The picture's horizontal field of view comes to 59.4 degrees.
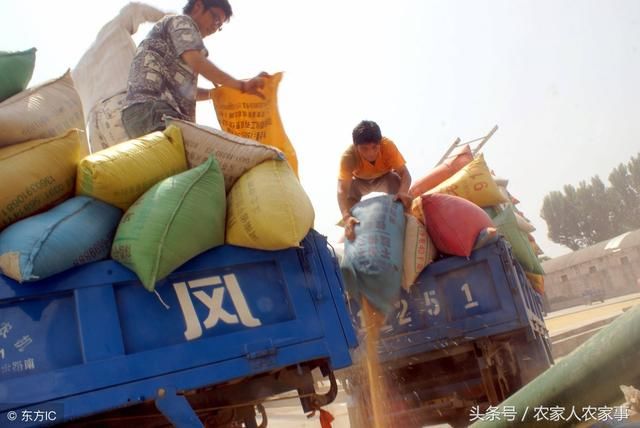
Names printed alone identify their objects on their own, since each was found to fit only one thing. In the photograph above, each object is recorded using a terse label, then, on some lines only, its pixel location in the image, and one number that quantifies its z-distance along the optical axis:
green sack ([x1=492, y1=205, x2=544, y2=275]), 4.16
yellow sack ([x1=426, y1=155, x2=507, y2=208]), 4.18
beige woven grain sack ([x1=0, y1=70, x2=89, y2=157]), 2.12
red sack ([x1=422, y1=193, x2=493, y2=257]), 3.46
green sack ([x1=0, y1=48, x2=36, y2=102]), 2.31
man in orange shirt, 4.27
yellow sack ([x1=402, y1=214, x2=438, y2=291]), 3.40
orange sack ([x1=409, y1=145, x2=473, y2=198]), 4.71
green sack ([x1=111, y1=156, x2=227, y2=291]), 1.89
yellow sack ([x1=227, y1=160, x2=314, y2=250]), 2.10
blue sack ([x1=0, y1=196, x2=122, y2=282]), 1.74
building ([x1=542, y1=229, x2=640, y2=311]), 35.53
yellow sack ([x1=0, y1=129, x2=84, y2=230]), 1.95
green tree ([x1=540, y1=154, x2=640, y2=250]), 46.19
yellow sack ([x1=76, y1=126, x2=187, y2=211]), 2.03
